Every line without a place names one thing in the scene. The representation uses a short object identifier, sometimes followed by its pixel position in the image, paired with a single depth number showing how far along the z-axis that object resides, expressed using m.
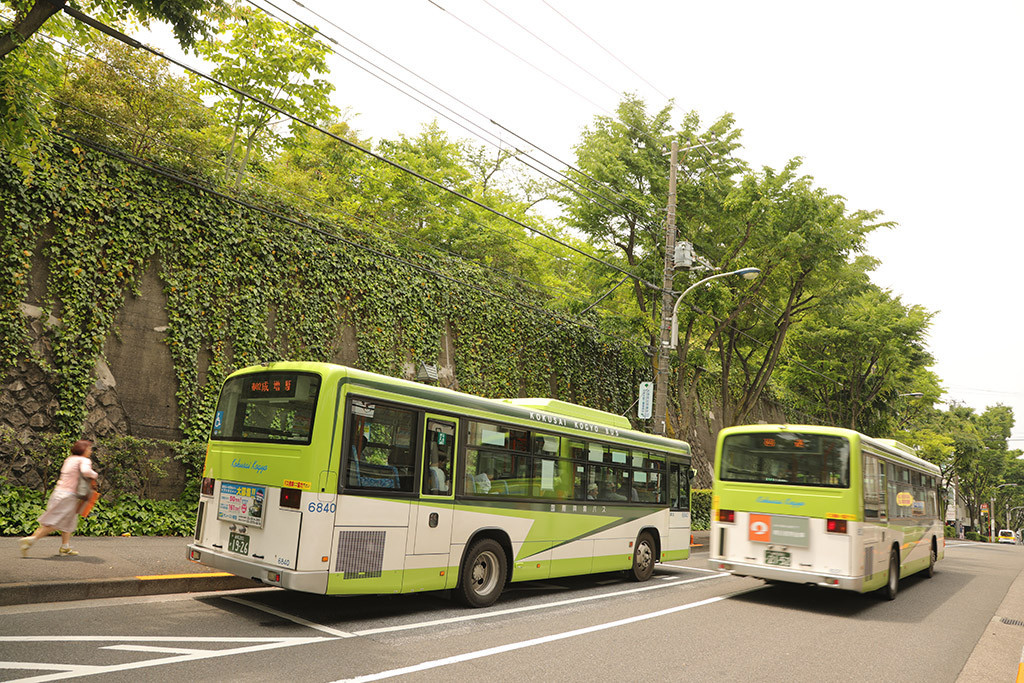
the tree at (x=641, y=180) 21.19
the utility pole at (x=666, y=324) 18.69
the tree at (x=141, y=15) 8.00
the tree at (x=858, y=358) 30.30
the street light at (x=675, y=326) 18.83
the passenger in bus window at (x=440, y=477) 8.70
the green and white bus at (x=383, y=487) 7.49
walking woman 9.26
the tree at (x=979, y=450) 52.04
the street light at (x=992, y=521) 70.25
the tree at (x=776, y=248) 20.14
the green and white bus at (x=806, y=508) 10.74
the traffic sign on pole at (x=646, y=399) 21.19
